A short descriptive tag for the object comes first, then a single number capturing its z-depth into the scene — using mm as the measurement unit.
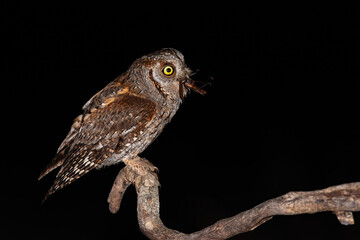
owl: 3710
